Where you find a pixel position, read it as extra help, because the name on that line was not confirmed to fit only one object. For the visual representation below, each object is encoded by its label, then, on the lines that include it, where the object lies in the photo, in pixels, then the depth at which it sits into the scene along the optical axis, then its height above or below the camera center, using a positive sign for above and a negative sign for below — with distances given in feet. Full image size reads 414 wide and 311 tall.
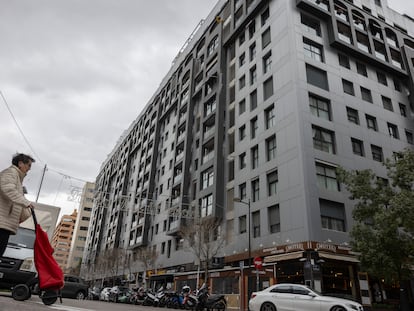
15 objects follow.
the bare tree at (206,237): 93.66 +17.80
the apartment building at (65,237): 419.66 +72.95
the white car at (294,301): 37.47 +0.81
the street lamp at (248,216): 80.86 +21.61
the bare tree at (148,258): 132.39 +15.96
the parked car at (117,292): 92.17 +1.79
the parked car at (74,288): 62.95 +1.56
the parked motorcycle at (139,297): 77.46 +0.70
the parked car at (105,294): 100.31 +1.23
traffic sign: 66.15 +7.68
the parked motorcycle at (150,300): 73.36 +0.14
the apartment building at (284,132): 73.87 +47.24
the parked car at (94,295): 108.88 +0.92
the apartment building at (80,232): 343.87 +62.59
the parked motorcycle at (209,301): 56.95 +0.36
